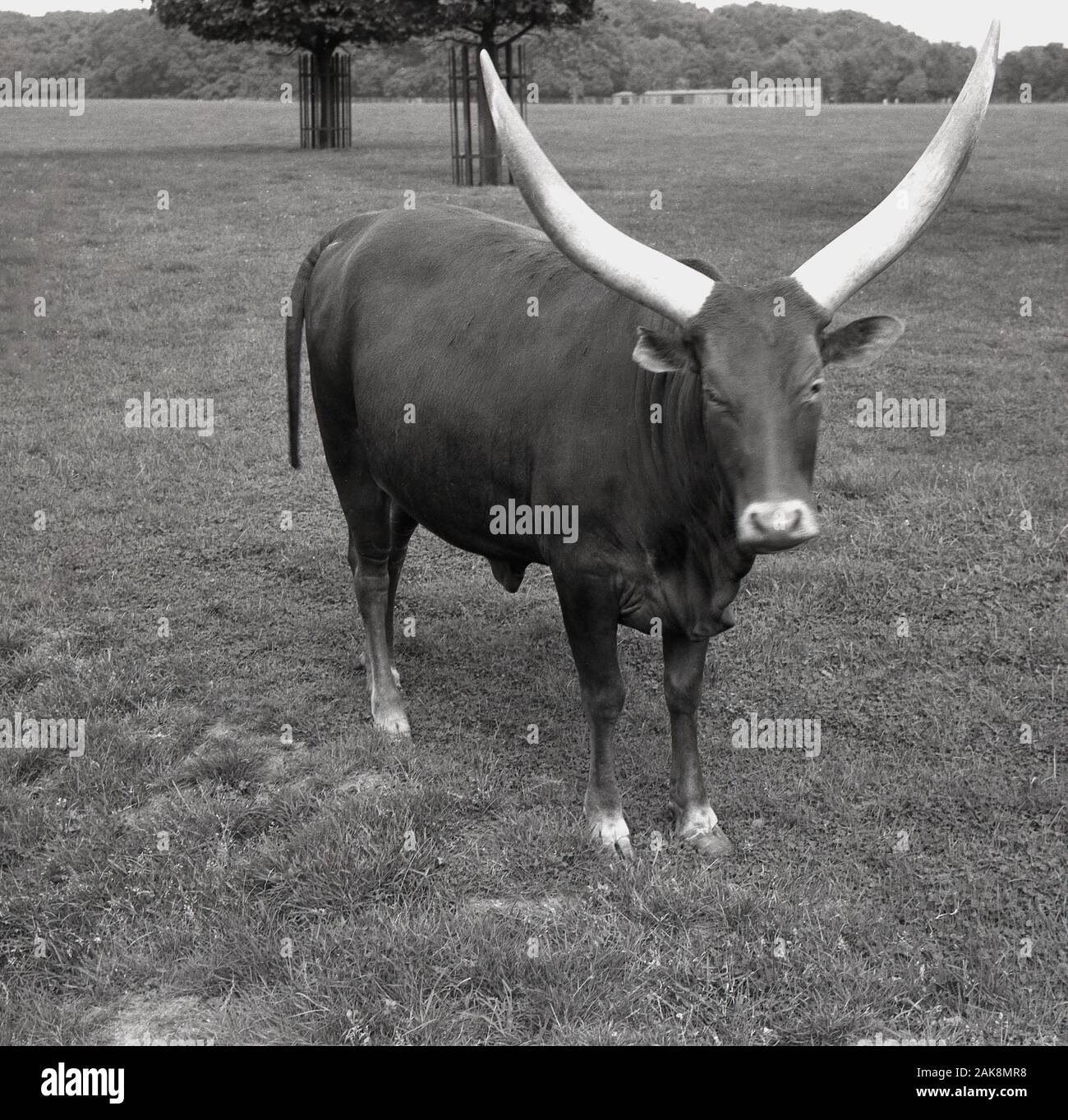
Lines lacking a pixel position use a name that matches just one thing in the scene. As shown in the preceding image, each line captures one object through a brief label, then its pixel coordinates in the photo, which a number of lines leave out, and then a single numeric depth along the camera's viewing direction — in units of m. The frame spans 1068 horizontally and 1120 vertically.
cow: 3.83
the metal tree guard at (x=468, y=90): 20.81
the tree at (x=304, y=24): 26.44
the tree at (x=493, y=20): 20.64
